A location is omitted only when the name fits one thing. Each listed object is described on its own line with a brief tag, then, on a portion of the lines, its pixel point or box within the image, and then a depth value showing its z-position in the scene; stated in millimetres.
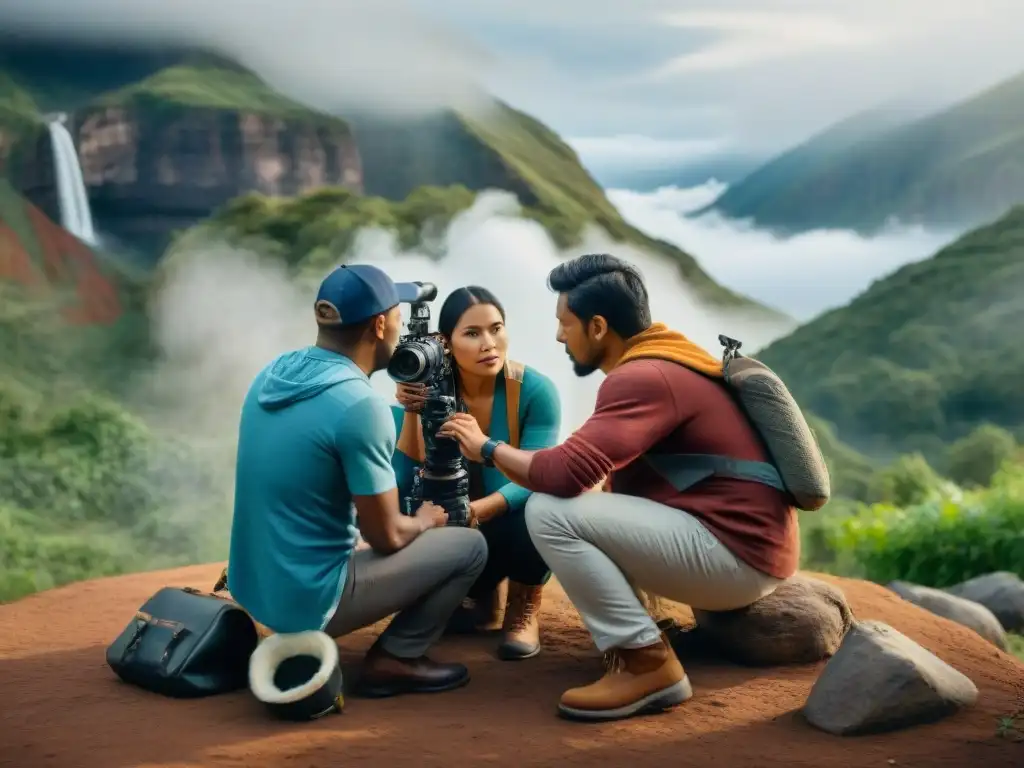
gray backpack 3877
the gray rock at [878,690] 3631
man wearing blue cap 3750
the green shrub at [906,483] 9812
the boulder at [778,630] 4262
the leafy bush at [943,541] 7293
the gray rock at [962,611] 5754
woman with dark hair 4453
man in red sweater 3775
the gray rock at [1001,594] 6375
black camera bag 4020
